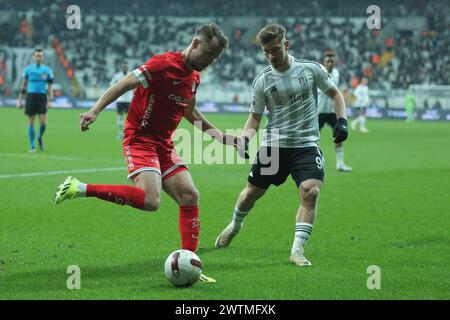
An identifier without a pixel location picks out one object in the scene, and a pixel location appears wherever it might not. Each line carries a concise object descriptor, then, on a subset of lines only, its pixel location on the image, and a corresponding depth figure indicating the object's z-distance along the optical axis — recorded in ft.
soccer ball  21.59
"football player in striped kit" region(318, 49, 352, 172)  54.40
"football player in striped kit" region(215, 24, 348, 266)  25.95
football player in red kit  22.58
